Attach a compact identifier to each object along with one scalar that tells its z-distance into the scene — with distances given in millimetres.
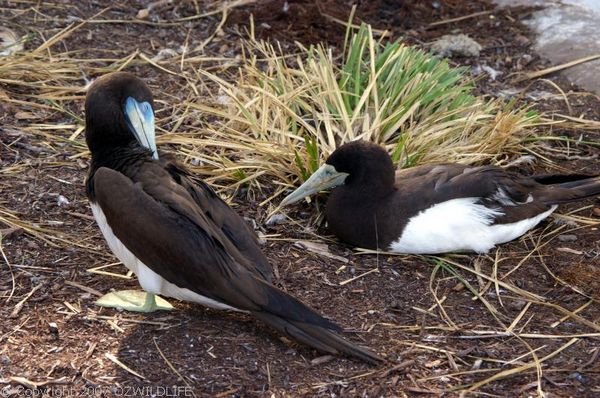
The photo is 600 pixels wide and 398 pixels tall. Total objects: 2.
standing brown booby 8547
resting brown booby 10836
